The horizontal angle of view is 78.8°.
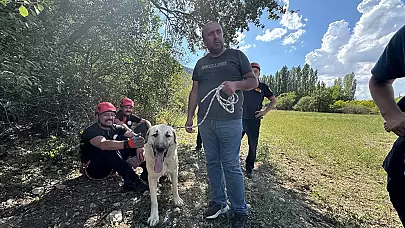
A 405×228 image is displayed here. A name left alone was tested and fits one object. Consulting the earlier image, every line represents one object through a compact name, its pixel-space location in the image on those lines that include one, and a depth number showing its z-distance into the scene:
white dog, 3.04
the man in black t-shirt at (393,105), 1.28
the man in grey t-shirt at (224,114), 2.72
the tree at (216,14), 6.42
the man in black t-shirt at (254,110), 4.43
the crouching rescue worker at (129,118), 4.75
